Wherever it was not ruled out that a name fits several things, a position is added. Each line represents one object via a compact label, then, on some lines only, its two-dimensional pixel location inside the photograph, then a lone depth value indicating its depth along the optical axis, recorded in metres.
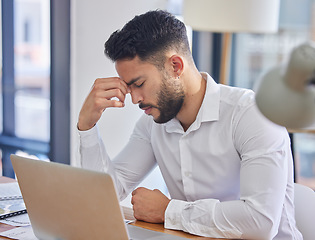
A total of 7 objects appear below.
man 1.37
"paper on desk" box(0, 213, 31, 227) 1.42
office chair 1.51
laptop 1.09
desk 1.34
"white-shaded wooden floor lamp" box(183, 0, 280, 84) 2.86
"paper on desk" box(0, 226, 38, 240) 1.32
